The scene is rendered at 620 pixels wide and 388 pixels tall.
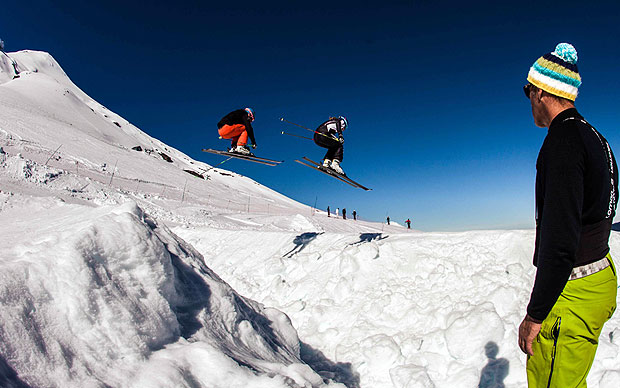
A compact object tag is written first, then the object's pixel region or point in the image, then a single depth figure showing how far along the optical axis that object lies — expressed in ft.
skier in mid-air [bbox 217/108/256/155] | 39.11
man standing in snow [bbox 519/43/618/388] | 5.25
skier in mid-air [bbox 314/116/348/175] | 38.19
